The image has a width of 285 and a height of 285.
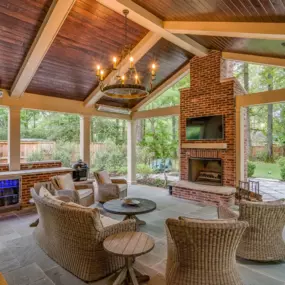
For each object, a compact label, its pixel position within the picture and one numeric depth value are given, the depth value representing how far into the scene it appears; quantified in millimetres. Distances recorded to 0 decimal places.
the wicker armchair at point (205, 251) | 2006
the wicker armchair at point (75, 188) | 4572
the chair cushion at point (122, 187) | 5741
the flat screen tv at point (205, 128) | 6172
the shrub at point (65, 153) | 9695
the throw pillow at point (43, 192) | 3506
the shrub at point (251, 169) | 9230
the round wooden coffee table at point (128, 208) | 3662
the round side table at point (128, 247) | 2301
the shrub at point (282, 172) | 9047
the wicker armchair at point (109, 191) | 5480
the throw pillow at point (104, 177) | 5821
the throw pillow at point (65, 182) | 4824
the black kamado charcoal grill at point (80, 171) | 6508
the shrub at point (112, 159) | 10266
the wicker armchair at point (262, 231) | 2840
